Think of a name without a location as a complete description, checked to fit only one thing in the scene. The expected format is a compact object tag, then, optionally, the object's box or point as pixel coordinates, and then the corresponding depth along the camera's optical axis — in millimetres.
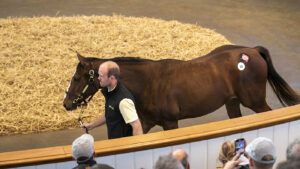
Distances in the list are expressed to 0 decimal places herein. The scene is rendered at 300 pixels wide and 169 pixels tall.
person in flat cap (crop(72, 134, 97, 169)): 6359
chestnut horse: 10224
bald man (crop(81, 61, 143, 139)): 8584
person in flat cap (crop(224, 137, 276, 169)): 5894
